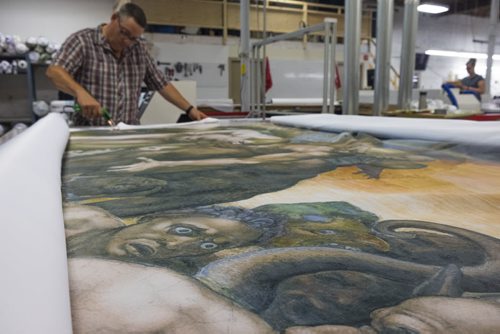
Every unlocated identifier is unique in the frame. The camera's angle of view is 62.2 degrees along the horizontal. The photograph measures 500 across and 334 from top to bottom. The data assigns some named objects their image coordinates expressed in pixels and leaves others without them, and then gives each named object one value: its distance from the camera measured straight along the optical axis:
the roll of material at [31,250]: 0.25
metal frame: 2.49
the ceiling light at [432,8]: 6.31
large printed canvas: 0.30
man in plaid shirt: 1.98
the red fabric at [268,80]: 3.76
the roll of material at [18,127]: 3.89
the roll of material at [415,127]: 1.04
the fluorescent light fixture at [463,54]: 8.61
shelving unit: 4.55
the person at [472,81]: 5.62
